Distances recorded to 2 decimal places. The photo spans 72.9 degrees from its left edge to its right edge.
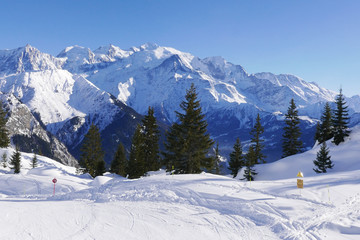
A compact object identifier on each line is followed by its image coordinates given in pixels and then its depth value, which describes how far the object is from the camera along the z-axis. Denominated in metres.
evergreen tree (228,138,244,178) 48.34
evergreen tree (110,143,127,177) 55.82
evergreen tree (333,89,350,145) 40.50
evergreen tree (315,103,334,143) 45.97
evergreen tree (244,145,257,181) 38.91
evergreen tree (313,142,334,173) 33.47
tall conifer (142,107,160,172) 41.41
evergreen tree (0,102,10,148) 66.00
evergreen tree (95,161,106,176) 47.03
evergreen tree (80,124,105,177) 49.25
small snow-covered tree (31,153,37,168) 62.66
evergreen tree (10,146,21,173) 46.16
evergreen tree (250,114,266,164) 47.53
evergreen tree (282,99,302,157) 49.75
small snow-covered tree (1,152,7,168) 56.58
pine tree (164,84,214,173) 31.02
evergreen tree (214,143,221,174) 56.21
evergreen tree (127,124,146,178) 38.25
